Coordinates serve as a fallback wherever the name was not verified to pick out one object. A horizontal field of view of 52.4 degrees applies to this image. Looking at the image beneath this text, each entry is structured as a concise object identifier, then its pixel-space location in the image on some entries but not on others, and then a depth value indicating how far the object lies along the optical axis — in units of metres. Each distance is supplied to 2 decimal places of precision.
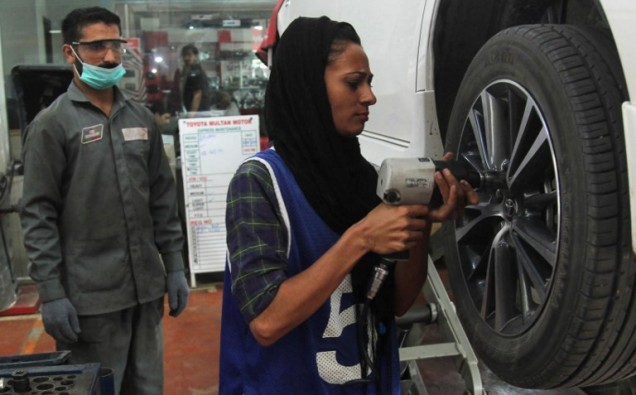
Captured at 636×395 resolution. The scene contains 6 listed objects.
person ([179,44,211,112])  6.44
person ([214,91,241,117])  6.50
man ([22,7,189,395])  2.25
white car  1.19
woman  1.24
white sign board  5.08
